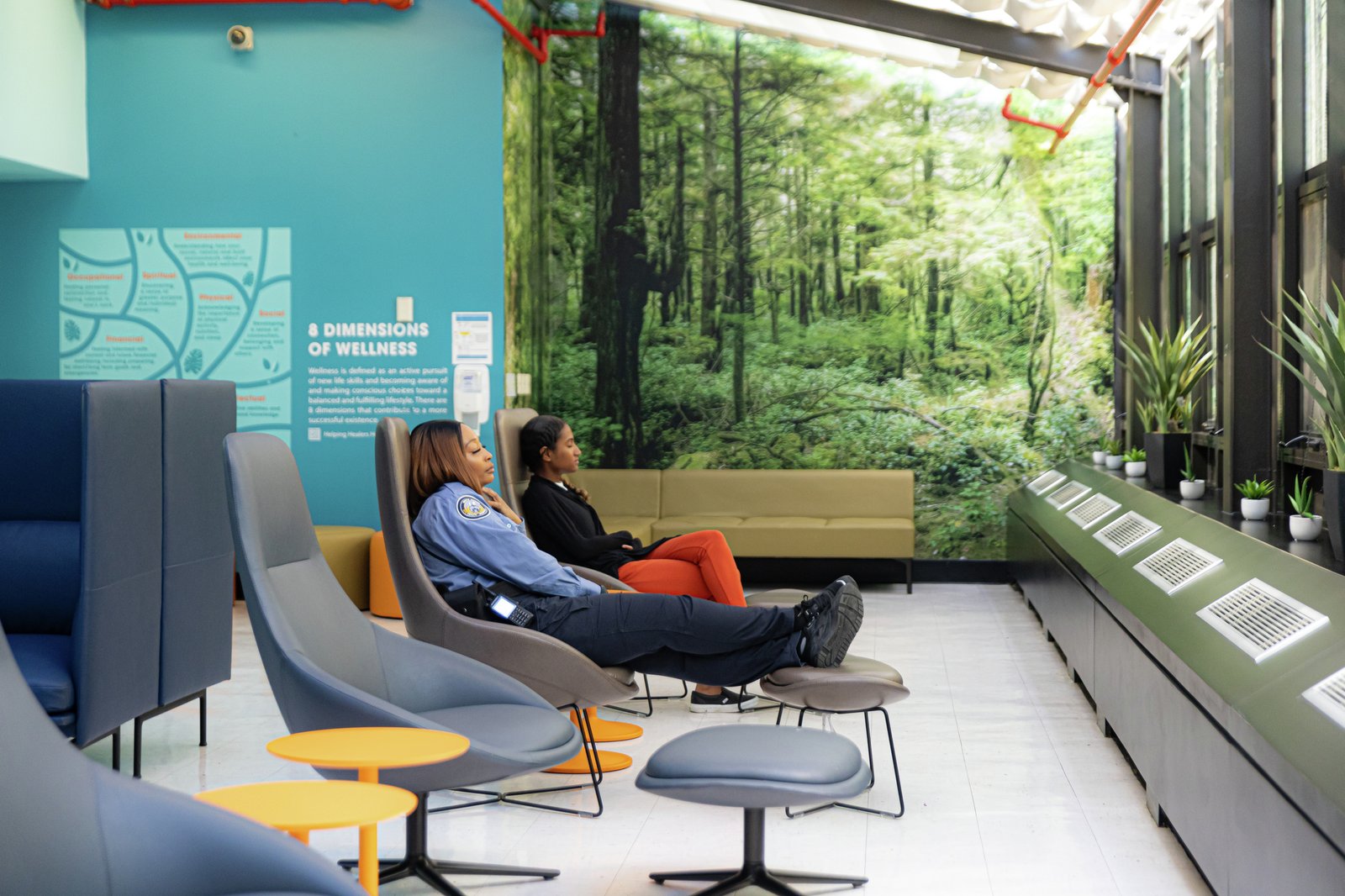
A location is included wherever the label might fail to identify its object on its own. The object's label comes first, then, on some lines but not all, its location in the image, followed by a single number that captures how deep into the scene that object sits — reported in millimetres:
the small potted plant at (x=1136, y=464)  6570
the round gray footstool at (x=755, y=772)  2617
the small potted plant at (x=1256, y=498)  4207
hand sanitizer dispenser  7281
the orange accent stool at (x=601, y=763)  4008
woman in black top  4867
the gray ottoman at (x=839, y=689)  3500
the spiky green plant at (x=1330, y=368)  3436
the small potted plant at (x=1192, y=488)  5201
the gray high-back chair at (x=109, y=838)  1945
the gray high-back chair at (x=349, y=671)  2732
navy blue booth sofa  3521
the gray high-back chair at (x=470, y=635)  3641
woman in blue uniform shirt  3781
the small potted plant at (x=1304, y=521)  3516
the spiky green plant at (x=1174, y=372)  6371
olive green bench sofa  8211
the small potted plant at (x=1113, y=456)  7195
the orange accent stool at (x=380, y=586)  6984
